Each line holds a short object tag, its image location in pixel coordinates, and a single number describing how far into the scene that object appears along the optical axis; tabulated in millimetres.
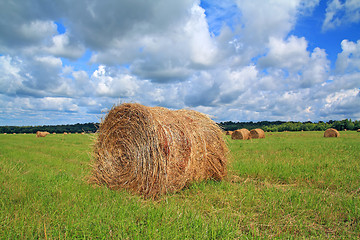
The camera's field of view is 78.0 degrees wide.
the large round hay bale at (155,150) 5121
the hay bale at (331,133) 25859
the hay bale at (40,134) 38444
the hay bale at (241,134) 23977
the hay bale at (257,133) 25656
